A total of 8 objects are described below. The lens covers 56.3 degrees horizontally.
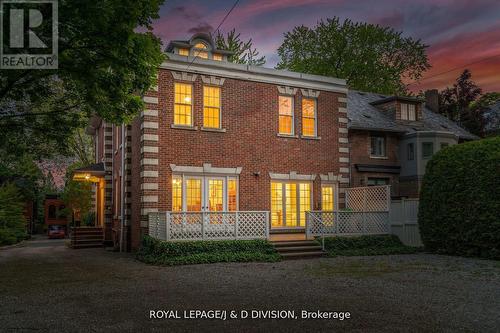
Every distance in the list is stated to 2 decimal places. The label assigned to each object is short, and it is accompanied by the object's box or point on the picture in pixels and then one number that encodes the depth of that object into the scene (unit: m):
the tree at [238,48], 43.00
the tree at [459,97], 41.38
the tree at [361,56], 42.41
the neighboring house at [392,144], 26.42
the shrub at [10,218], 27.72
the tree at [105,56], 10.71
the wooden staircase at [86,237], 24.41
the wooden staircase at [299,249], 17.45
